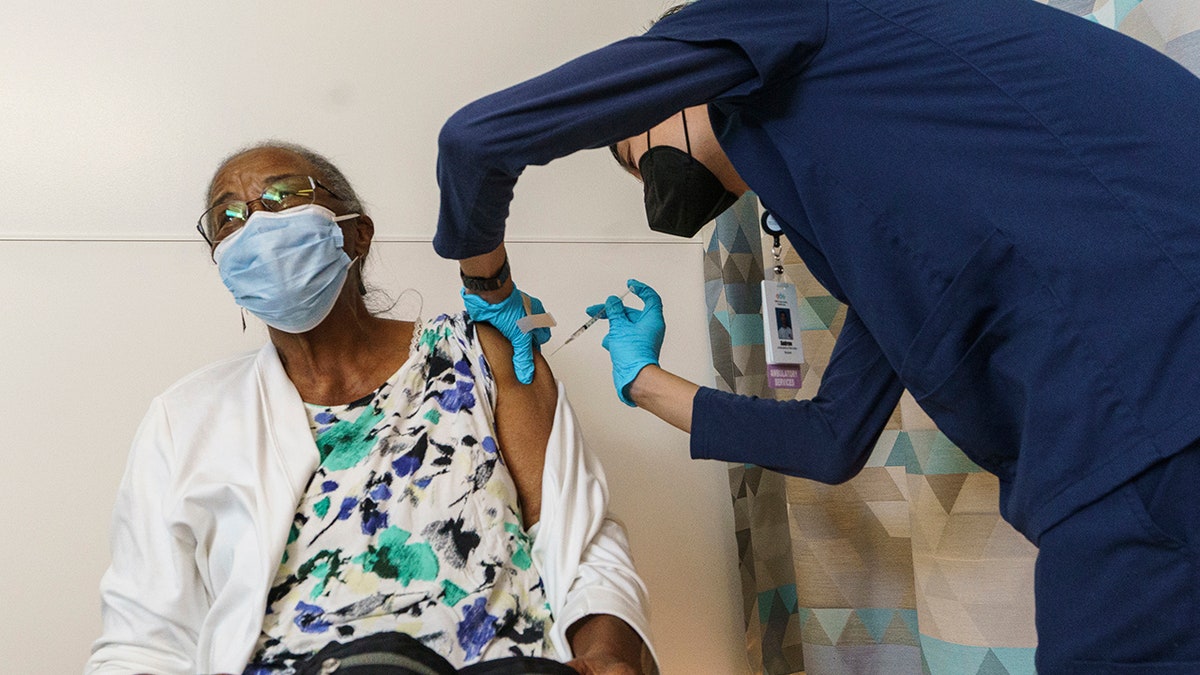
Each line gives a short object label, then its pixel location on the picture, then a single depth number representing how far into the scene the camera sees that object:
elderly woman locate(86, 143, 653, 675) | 1.29
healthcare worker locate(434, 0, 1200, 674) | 0.77
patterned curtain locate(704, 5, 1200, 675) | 1.39
